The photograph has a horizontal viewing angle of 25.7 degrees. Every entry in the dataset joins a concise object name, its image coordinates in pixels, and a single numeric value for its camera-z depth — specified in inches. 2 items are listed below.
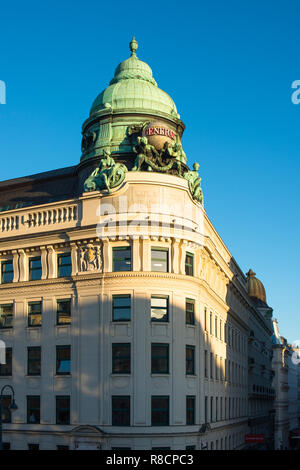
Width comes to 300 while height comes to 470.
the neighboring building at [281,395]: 5300.2
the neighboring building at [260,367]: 3361.2
